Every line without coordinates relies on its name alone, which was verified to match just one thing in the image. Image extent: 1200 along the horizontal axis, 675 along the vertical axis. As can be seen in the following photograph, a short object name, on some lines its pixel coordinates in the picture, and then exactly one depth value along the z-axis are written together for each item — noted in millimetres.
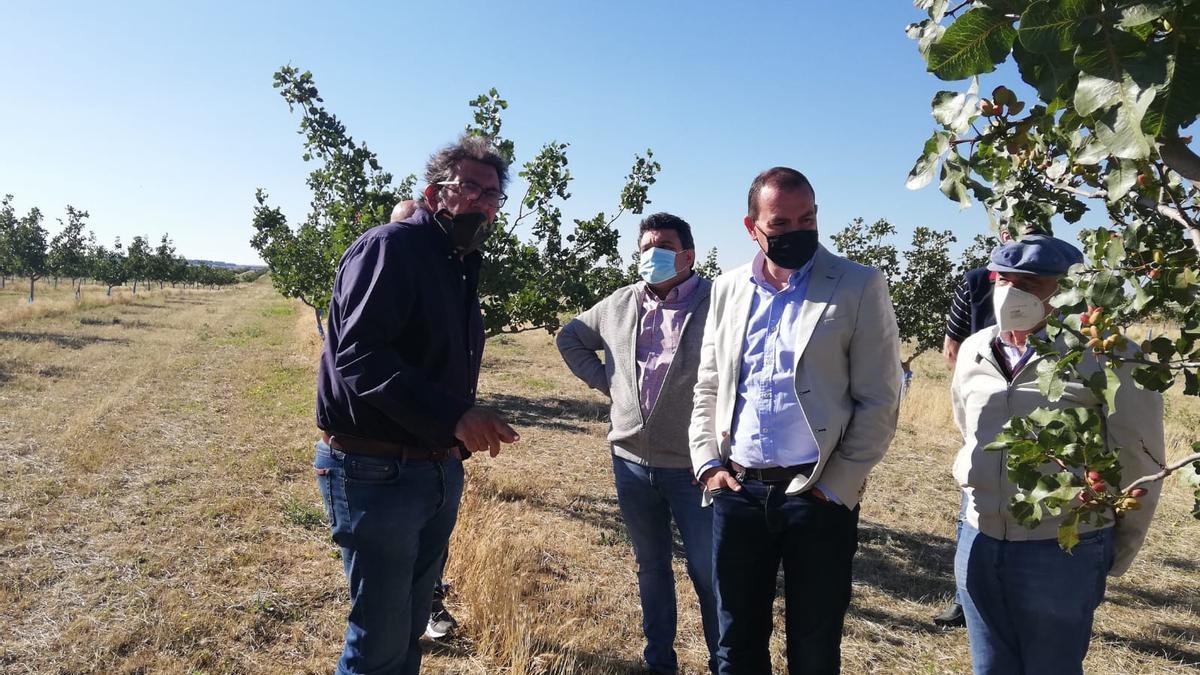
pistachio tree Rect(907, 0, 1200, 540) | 690
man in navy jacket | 2002
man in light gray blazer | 2260
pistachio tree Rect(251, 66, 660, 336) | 6492
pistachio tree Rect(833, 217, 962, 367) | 10414
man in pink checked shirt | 3107
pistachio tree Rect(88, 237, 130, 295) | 44781
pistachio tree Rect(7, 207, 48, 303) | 33656
